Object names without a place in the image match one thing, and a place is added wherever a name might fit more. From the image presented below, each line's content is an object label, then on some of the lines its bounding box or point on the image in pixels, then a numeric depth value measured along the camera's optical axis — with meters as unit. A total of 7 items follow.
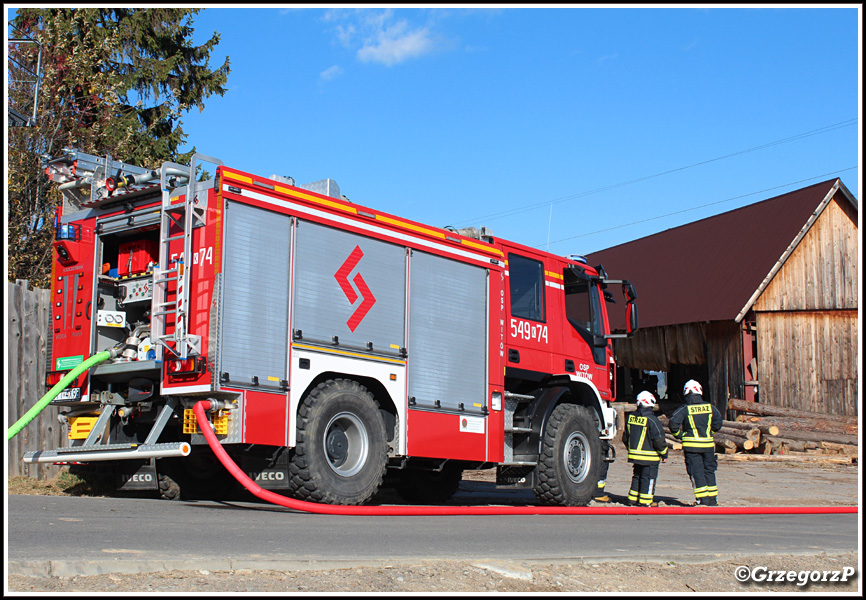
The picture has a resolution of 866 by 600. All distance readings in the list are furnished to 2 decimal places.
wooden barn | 25.30
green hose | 9.05
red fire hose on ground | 8.40
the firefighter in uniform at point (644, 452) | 13.30
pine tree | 16.45
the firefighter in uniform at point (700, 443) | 13.39
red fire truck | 8.70
